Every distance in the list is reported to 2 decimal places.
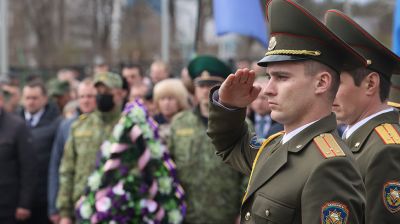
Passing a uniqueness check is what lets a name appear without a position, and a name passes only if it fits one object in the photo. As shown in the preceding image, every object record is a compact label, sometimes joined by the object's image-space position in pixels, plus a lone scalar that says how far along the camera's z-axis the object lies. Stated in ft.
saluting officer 13.24
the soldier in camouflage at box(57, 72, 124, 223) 33.18
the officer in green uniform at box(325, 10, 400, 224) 17.40
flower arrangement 27.43
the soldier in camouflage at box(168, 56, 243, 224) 29.23
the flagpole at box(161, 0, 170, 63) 85.46
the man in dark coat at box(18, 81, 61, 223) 40.10
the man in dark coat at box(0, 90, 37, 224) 35.79
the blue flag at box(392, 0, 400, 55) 29.81
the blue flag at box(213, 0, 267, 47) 37.96
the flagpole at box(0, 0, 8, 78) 85.31
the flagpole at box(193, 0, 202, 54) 42.54
